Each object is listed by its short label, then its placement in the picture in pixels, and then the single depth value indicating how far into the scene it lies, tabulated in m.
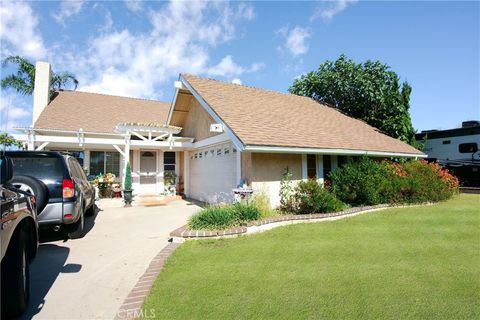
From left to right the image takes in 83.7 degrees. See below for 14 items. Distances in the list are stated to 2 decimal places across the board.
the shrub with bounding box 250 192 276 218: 8.78
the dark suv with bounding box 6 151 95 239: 5.77
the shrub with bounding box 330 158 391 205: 10.50
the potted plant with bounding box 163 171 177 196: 15.77
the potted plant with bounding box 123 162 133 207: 12.40
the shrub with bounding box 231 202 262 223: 7.63
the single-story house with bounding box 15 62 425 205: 10.11
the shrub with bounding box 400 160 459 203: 11.95
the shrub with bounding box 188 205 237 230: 7.07
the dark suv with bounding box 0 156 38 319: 2.80
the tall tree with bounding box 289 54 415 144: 17.12
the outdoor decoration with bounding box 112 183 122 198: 14.41
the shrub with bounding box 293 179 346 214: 9.08
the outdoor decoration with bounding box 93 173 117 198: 14.70
